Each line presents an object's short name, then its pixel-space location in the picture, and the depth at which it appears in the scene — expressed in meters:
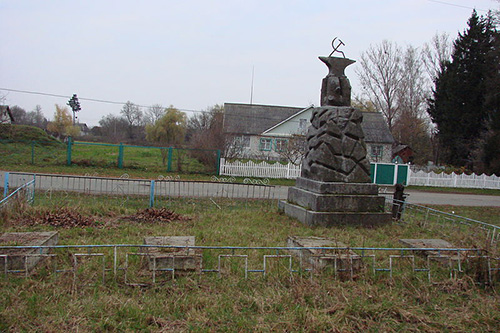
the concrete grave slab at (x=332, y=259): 4.36
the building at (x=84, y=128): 89.05
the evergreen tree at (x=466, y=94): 33.25
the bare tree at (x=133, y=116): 69.82
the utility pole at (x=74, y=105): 60.06
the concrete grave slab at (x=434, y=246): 4.86
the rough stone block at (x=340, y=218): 7.39
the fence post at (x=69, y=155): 19.45
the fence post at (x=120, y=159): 20.19
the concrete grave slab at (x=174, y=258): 4.06
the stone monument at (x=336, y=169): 7.62
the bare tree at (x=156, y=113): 62.81
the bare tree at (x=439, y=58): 39.69
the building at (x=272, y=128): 34.94
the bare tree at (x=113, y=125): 65.01
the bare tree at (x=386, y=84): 37.75
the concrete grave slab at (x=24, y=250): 3.88
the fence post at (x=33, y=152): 19.28
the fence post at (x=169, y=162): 20.42
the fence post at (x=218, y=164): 20.81
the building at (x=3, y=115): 28.35
